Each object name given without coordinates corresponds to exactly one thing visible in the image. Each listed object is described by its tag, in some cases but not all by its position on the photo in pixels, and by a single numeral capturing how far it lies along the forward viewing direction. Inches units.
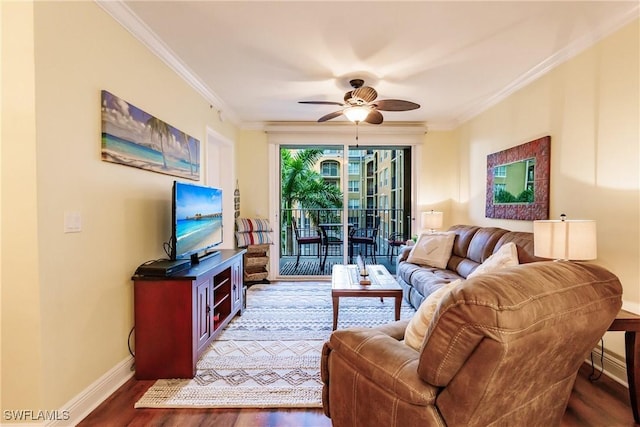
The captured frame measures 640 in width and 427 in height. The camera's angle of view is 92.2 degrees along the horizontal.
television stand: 85.4
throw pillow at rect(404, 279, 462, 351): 54.1
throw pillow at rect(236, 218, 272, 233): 182.2
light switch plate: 66.9
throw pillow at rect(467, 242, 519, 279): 94.0
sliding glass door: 205.0
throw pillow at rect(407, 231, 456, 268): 148.6
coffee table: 109.0
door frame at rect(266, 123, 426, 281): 191.6
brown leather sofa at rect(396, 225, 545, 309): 113.3
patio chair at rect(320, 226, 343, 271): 212.5
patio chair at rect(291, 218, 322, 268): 211.5
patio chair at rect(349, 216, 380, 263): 215.3
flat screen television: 93.3
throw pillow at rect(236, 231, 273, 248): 180.5
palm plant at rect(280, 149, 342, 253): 210.5
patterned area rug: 77.7
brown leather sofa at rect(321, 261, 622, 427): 37.3
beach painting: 77.8
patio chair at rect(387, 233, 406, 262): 219.0
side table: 66.8
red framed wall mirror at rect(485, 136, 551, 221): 115.1
